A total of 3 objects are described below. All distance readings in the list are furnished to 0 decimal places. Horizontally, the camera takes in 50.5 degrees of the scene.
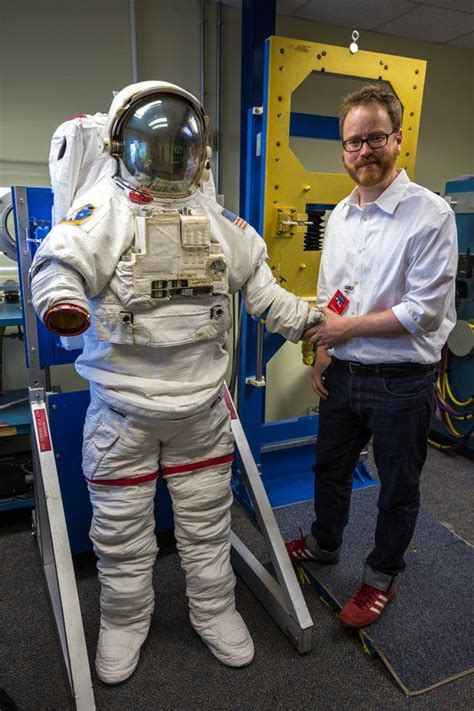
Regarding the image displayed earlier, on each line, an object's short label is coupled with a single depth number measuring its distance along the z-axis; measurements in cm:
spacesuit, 125
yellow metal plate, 193
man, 141
